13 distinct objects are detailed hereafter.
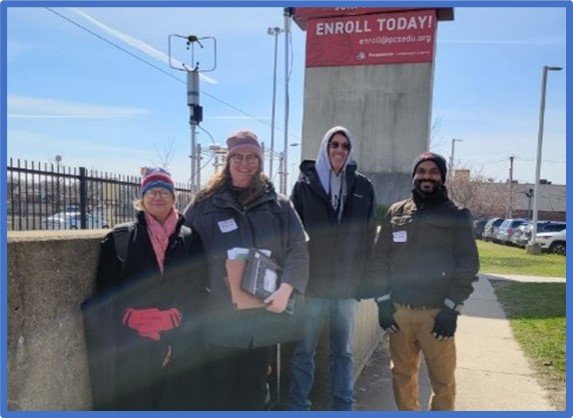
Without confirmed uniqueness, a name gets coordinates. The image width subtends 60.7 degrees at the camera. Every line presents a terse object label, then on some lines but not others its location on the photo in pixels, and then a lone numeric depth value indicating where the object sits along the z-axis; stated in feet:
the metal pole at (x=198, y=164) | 41.01
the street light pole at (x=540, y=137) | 69.46
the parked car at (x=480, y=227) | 121.29
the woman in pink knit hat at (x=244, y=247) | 9.42
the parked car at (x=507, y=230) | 95.14
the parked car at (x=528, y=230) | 82.31
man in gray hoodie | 10.76
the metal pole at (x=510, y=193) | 180.27
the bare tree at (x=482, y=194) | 166.71
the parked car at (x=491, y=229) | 110.35
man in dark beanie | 10.40
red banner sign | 43.78
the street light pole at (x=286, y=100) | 61.41
